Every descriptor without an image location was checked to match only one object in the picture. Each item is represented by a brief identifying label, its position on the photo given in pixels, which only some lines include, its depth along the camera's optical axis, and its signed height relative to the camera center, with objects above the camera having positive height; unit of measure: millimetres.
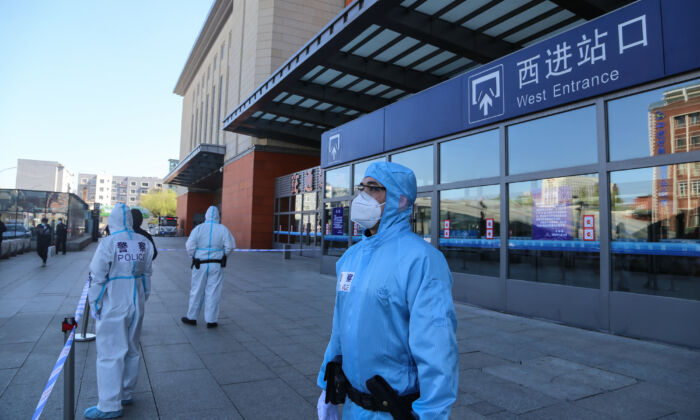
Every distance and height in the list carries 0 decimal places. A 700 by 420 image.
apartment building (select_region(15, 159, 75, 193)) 91438 +11801
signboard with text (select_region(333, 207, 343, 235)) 12805 +360
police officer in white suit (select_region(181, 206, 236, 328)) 6379 -572
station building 5508 +1518
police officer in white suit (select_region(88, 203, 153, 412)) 3408 -684
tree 79812 +5006
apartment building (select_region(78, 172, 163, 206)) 141250 +14625
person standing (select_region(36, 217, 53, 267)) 14312 -478
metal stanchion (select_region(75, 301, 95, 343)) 5212 -1419
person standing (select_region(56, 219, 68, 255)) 19609 -361
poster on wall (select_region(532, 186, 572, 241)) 6785 +384
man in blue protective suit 1474 -344
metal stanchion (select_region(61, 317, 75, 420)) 2568 -1008
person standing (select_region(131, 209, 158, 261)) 4441 +75
